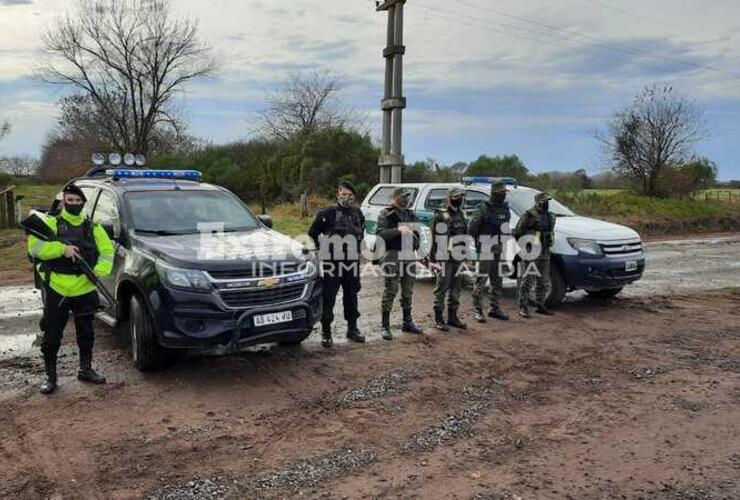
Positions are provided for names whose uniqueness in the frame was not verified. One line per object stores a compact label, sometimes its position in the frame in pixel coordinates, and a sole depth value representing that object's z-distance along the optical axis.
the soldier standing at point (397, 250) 7.15
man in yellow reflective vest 5.21
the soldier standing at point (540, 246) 8.24
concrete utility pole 15.79
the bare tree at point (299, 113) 40.50
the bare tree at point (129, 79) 28.73
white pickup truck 8.46
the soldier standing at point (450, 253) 7.45
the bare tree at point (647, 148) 26.08
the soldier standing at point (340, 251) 6.80
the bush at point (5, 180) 27.04
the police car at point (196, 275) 5.21
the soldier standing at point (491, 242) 7.95
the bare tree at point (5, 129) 24.97
